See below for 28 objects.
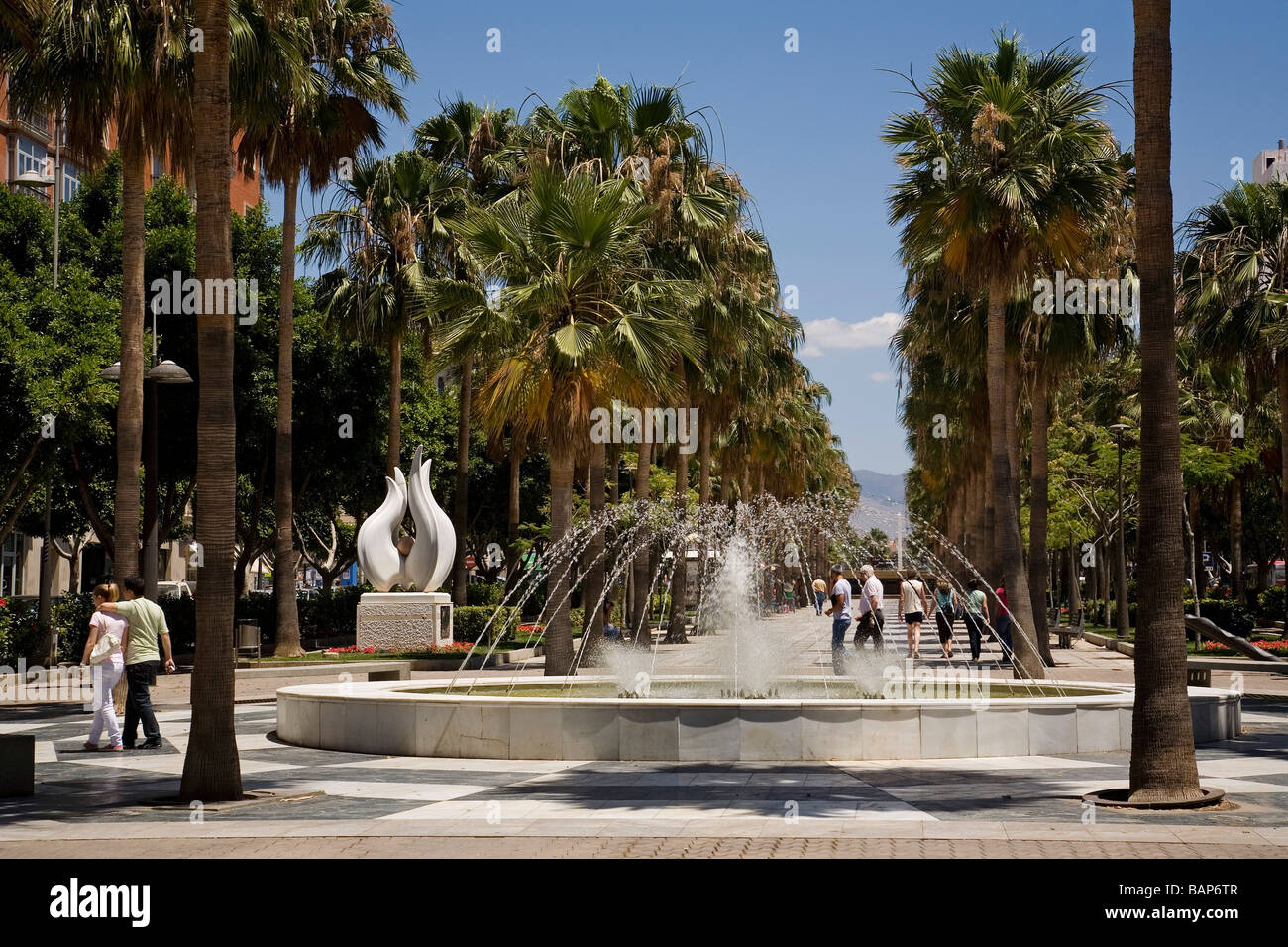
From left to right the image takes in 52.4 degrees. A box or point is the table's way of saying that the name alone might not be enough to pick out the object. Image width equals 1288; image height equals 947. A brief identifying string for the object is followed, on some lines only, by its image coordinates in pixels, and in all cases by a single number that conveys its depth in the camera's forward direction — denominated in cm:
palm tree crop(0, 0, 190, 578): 1998
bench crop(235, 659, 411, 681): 2551
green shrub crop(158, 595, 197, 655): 3356
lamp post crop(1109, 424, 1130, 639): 3800
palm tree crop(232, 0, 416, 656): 2969
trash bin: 2948
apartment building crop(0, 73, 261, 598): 4678
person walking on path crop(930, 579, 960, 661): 2968
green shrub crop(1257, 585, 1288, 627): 4684
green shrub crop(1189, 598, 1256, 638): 3509
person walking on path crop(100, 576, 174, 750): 1481
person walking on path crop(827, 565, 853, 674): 2090
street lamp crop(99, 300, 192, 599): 2342
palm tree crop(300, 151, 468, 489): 3466
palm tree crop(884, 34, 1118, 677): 2119
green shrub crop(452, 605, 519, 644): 3503
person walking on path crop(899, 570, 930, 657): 2875
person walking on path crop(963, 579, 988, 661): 2848
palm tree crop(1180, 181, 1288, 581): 2961
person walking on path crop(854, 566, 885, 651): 2233
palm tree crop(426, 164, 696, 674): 2036
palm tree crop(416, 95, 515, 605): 3588
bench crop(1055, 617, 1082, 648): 3534
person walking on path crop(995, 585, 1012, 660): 2775
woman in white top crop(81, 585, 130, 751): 1470
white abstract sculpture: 3008
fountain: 1359
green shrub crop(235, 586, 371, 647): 3891
